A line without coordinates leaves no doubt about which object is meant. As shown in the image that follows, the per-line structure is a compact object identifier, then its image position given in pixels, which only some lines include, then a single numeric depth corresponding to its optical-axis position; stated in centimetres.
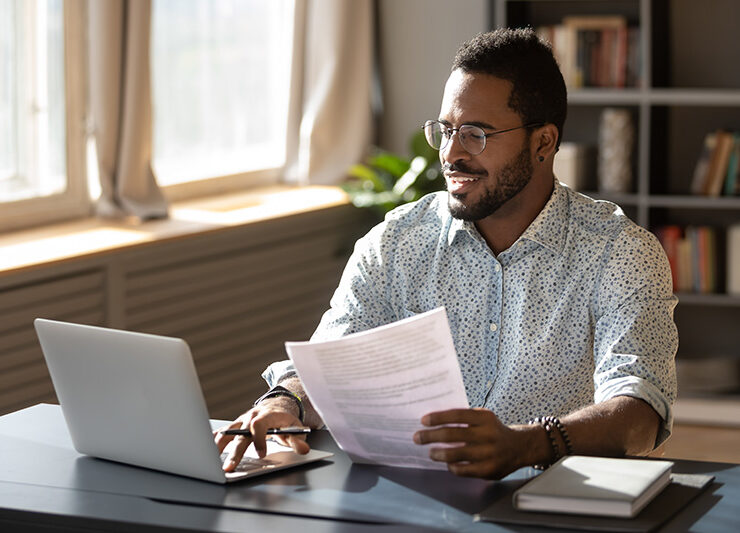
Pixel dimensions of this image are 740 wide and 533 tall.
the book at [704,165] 433
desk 149
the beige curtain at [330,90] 472
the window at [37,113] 353
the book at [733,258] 433
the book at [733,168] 431
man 200
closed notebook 147
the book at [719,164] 431
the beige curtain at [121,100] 362
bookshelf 436
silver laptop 157
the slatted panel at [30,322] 306
